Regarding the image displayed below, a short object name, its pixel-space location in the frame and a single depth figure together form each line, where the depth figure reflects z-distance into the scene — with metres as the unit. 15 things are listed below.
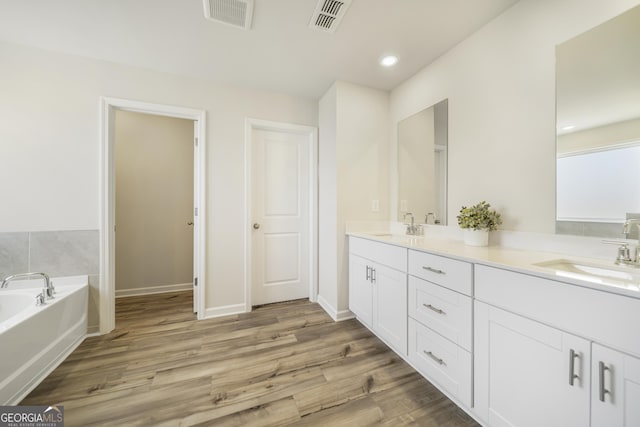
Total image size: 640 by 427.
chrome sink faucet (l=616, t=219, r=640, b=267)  1.03
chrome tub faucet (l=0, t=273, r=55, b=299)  1.67
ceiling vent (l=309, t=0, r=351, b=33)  1.49
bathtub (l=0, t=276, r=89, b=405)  1.27
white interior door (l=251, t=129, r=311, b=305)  2.70
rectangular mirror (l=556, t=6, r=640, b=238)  1.08
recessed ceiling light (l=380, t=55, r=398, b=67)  2.03
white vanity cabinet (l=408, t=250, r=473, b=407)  1.23
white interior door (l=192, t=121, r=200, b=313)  2.38
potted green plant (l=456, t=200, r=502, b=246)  1.56
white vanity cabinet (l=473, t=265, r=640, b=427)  0.75
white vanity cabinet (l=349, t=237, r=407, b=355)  1.69
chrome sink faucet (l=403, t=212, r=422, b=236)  2.21
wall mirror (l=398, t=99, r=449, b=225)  2.02
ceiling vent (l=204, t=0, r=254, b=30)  1.49
